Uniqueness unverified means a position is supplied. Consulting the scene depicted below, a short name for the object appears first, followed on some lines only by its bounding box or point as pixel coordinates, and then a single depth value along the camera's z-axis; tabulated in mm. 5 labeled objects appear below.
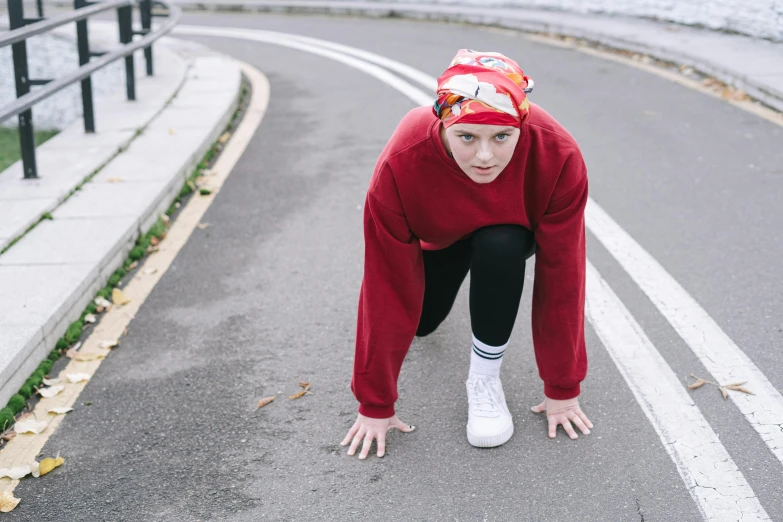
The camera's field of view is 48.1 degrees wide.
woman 2455
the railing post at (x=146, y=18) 8852
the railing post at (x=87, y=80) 6402
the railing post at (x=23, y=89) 5242
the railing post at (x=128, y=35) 7633
